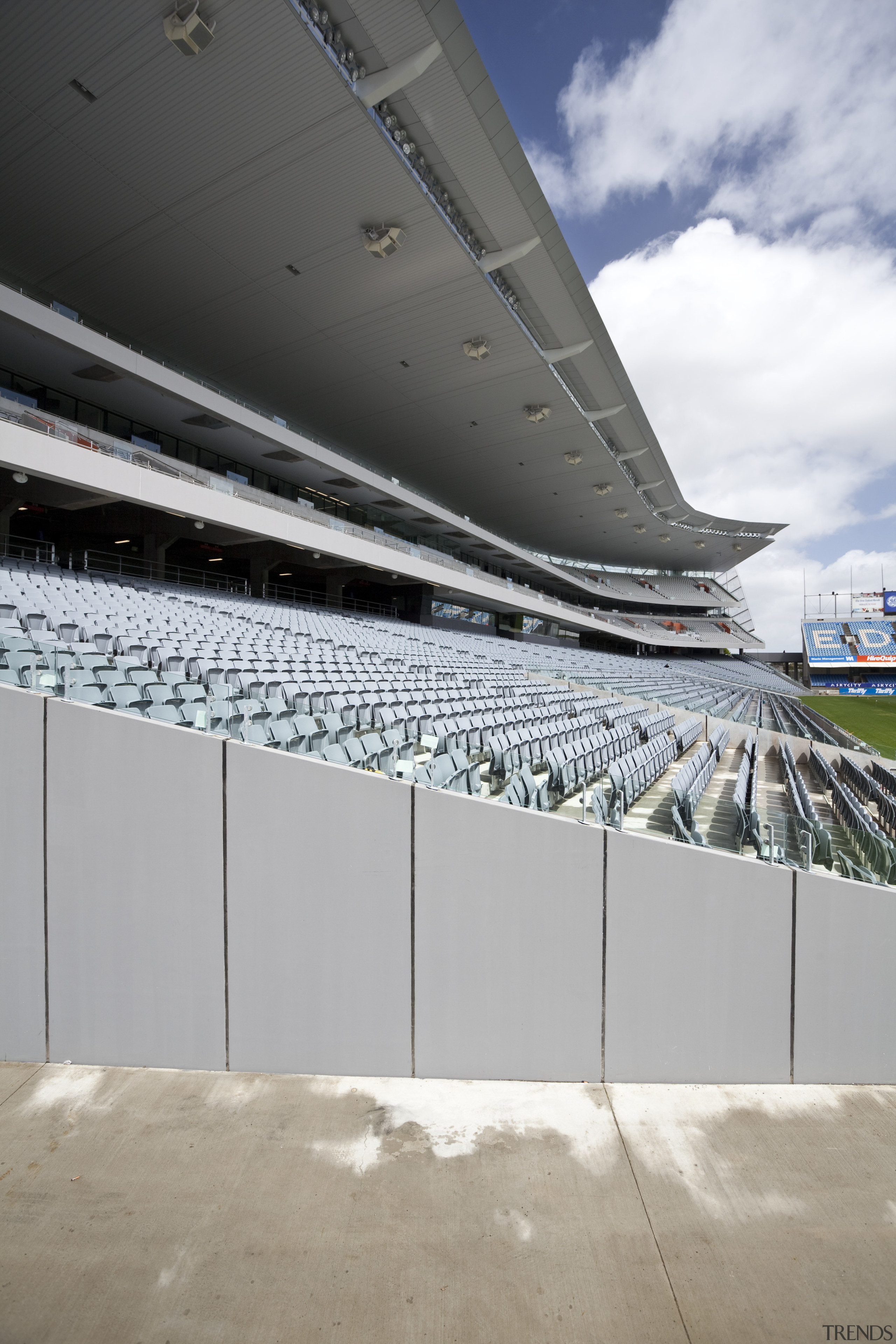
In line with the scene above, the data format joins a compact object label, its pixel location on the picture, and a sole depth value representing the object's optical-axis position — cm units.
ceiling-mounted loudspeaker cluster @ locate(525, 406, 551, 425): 2312
